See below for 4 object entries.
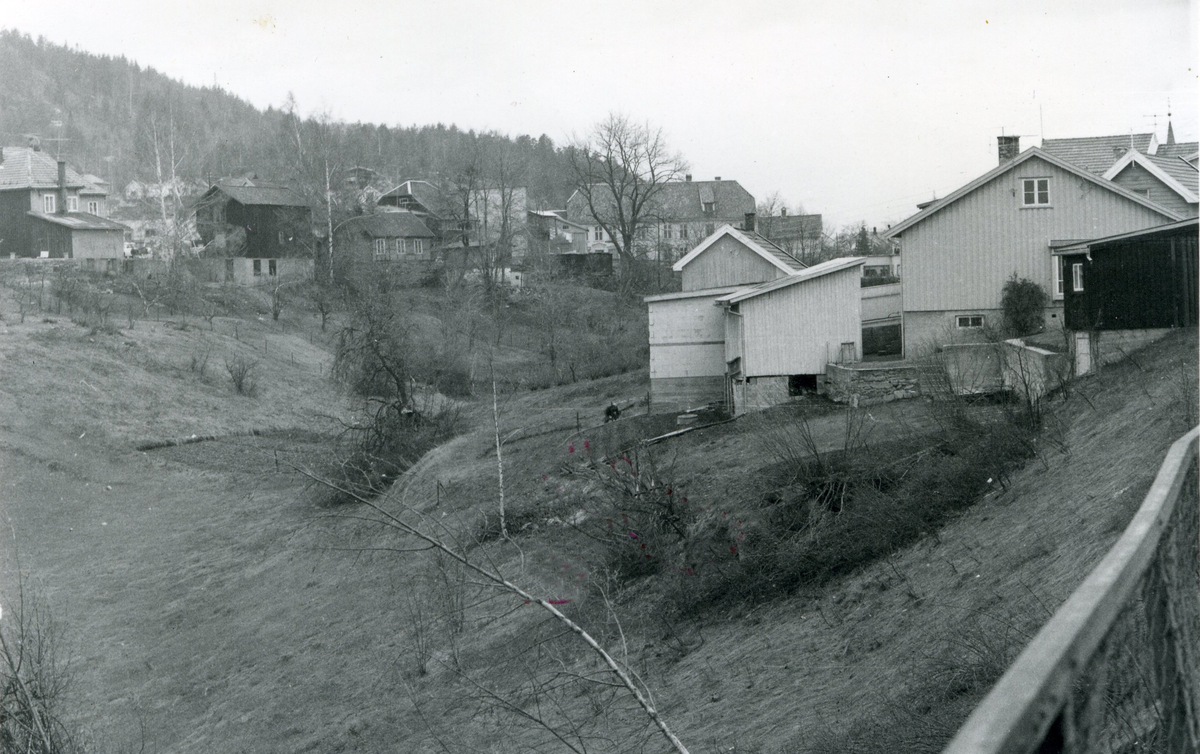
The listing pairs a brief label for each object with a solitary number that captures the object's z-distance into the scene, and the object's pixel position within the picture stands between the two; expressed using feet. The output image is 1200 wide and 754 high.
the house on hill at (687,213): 255.50
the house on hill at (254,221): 231.71
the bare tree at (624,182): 233.76
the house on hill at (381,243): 229.25
